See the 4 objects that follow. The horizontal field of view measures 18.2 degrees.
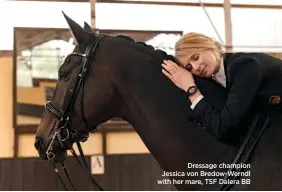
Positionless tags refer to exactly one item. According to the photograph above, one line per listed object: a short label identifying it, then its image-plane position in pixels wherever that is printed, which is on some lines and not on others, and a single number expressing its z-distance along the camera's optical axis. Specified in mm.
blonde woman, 3572
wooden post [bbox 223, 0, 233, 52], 7005
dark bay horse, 3648
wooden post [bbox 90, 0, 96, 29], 7225
